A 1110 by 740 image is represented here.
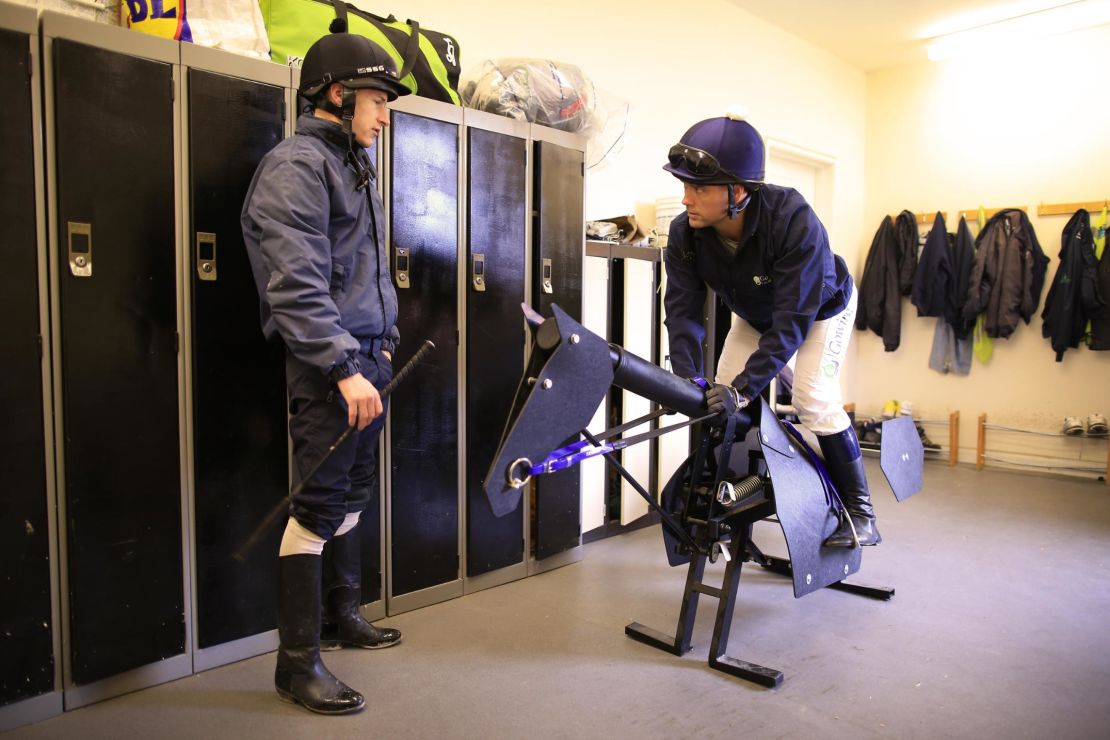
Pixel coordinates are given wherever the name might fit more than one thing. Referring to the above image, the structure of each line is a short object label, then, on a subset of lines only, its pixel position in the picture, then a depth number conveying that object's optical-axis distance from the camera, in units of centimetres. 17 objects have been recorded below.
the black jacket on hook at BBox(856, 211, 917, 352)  579
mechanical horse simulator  162
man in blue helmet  216
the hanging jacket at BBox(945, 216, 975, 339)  544
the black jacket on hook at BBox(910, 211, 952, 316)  550
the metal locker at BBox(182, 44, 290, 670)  200
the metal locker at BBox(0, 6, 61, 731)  169
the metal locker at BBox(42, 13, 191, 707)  178
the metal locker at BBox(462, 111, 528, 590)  267
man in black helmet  175
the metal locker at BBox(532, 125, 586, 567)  289
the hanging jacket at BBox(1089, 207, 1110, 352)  484
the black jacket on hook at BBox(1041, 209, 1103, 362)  489
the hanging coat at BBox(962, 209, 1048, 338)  518
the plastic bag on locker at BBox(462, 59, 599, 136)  281
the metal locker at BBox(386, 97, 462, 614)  245
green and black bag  224
